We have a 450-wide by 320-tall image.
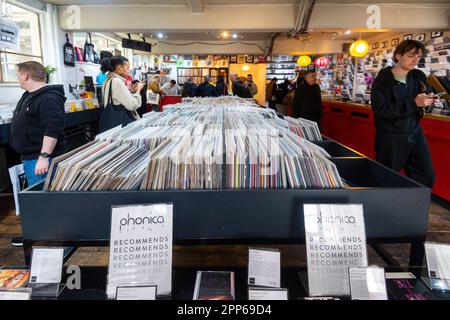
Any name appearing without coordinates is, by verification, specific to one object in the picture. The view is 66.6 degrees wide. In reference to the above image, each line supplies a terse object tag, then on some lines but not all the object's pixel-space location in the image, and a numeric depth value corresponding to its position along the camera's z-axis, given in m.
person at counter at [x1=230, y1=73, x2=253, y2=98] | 7.10
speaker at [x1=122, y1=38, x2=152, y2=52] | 8.00
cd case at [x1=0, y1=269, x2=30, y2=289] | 0.99
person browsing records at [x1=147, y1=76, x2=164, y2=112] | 7.78
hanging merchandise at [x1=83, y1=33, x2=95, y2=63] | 7.27
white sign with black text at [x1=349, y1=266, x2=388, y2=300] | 0.89
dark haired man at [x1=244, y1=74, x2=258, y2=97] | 9.52
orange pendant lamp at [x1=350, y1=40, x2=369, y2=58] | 7.16
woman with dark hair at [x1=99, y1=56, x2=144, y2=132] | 3.30
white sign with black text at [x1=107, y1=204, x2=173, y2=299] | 0.93
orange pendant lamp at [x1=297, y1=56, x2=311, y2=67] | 9.99
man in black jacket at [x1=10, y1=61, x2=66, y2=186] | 2.40
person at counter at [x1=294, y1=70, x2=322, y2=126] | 5.27
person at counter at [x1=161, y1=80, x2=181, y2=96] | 10.82
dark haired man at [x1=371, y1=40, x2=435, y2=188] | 2.43
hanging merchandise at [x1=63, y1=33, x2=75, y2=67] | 6.27
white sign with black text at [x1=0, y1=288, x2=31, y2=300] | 0.87
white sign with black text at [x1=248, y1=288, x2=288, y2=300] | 0.88
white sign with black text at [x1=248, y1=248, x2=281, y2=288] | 0.98
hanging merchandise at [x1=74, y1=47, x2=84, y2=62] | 6.86
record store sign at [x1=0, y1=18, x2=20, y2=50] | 3.89
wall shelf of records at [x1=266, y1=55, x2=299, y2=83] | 14.73
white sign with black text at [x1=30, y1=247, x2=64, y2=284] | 0.99
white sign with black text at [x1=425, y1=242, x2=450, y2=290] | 0.98
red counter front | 3.54
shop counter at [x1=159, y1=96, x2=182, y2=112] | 9.98
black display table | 1.11
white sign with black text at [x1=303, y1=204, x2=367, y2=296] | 0.95
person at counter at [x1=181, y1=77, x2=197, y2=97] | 9.98
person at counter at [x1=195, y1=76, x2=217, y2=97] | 8.91
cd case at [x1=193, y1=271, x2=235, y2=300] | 0.94
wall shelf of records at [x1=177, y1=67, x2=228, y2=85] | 14.73
